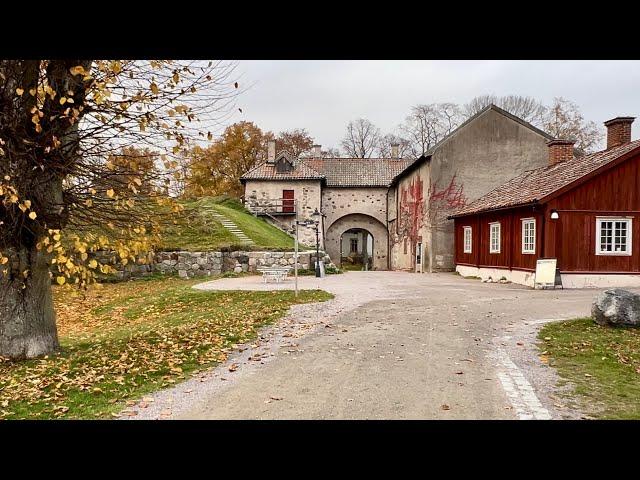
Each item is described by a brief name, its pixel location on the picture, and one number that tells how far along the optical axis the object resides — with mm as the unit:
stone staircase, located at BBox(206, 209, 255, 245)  25848
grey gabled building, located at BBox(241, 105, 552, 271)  27297
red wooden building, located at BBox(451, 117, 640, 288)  18438
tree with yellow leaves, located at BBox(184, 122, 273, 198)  44422
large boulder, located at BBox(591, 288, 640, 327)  10086
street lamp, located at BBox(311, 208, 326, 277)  23047
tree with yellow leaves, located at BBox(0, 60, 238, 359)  6305
